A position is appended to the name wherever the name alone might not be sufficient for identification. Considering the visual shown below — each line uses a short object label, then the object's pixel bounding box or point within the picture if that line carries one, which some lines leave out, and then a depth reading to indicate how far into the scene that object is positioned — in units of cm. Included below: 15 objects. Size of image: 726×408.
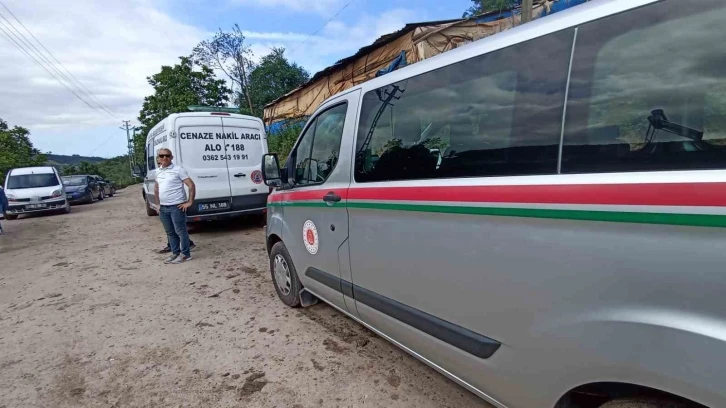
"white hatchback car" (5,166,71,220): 1228
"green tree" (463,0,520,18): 1200
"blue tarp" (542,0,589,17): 637
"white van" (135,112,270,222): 675
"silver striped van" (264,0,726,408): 105
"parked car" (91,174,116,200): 2064
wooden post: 607
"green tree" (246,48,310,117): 2095
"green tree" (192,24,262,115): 2282
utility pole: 4539
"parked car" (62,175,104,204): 1652
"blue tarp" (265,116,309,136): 1375
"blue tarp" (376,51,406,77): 891
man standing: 533
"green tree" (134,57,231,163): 2304
